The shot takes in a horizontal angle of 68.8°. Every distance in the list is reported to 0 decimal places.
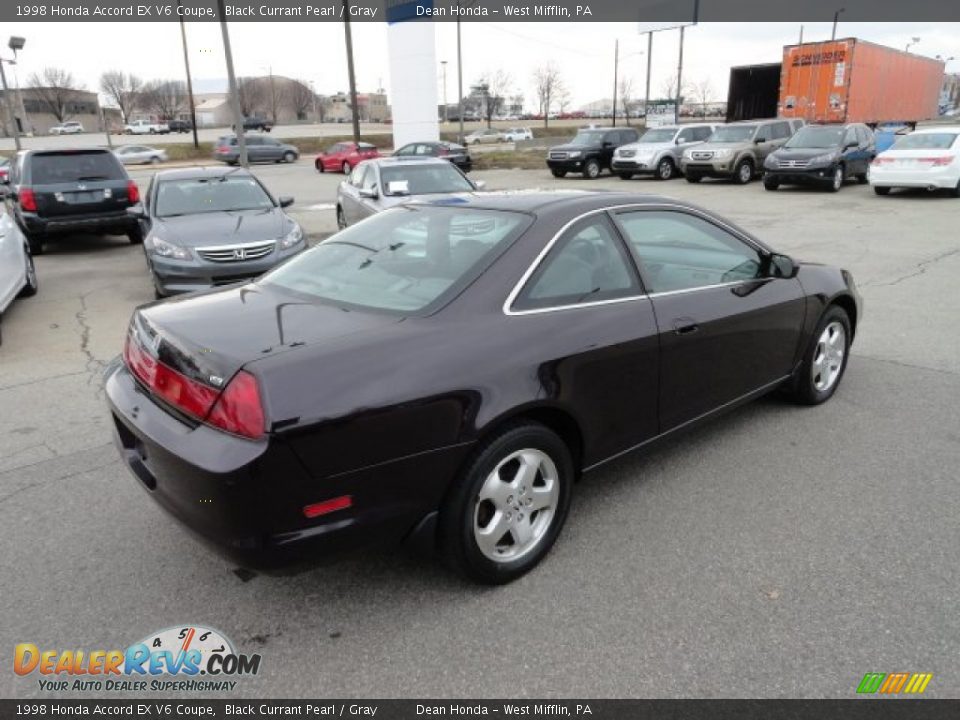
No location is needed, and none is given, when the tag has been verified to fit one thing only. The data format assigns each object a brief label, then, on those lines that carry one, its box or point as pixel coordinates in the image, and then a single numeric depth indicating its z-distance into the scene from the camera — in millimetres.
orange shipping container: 23844
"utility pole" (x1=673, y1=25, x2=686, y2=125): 33628
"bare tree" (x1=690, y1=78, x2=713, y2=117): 99938
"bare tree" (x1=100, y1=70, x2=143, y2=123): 100188
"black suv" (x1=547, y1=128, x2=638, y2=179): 24250
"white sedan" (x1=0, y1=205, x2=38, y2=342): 6965
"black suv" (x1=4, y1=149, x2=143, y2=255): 10711
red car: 30016
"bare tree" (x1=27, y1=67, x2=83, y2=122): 96312
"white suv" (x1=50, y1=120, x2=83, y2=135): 79162
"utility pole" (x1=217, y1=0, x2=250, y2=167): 16391
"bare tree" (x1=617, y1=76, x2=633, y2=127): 93562
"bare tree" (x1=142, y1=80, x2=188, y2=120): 102062
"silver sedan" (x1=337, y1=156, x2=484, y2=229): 10422
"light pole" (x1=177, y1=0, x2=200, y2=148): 43325
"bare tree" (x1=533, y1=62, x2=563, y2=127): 87312
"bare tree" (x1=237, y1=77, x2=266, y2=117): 100469
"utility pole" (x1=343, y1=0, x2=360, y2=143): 28000
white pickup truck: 73312
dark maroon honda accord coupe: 2309
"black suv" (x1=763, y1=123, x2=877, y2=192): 18547
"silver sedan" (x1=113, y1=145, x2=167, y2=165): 39188
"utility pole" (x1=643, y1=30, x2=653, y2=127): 45138
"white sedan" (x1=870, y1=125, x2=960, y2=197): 16516
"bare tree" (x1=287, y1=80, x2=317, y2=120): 114000
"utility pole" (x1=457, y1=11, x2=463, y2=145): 38156
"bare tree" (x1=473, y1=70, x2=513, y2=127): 81662
